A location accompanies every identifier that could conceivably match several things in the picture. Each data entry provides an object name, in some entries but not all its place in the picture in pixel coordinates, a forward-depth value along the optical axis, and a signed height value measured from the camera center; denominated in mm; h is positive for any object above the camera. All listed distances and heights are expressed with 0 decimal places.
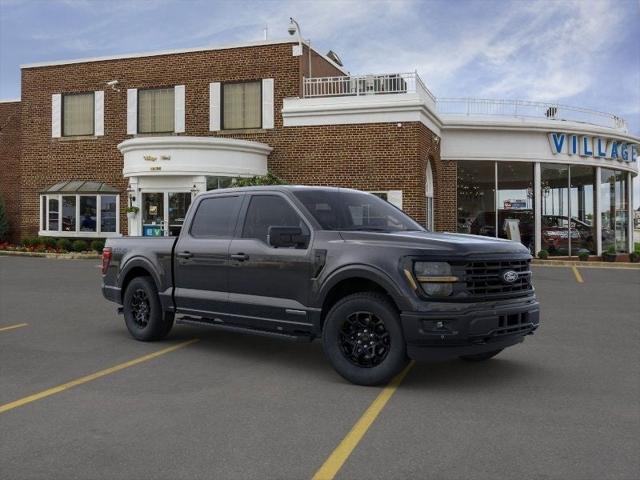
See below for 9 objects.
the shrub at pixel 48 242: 25172 +351
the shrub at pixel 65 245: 24641 +219
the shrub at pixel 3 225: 27812 +1149
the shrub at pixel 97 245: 24109 +189
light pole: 23108 +8111
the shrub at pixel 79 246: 24297 +175
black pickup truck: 5590 -301
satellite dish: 29880 +9241
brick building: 21641 +3817
